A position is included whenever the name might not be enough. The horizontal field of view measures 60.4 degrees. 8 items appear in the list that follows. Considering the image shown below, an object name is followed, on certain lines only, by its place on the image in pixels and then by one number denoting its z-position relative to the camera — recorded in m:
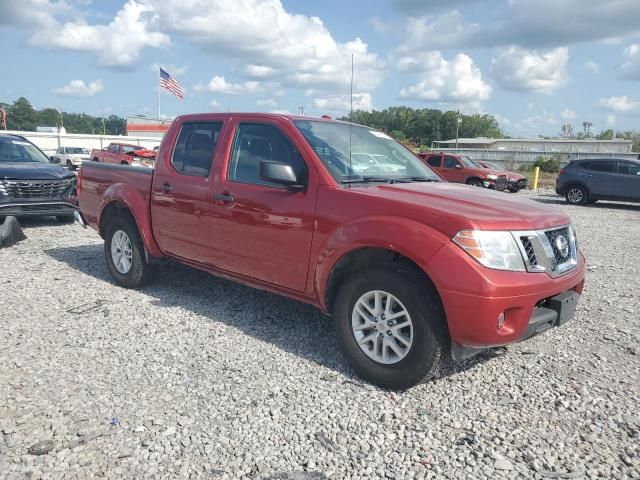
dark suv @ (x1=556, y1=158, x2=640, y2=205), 17.45
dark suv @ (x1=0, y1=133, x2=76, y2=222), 9.12
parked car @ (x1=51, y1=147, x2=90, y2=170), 32.81
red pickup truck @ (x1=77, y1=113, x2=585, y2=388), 3.38
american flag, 32.34
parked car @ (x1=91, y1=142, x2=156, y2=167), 27.55
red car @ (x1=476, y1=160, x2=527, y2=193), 22.44
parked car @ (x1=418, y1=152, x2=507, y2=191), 20.47
